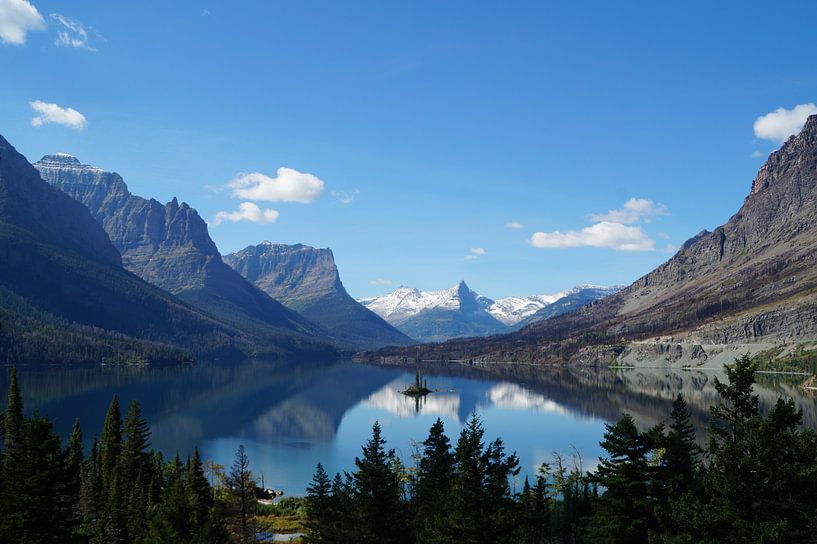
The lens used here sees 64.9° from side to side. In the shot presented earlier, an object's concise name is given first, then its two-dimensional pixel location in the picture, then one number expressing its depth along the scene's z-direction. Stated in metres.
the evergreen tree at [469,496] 35.09
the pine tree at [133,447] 74.50
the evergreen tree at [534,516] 34.62
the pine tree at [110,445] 76.38
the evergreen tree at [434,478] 51.29
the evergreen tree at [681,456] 55.78
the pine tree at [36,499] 41.22
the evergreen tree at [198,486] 66.71
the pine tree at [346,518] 43.53
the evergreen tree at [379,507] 43.38
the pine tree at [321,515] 50.27
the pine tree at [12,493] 40.88
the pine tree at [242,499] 73.44
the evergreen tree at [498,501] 34.78
